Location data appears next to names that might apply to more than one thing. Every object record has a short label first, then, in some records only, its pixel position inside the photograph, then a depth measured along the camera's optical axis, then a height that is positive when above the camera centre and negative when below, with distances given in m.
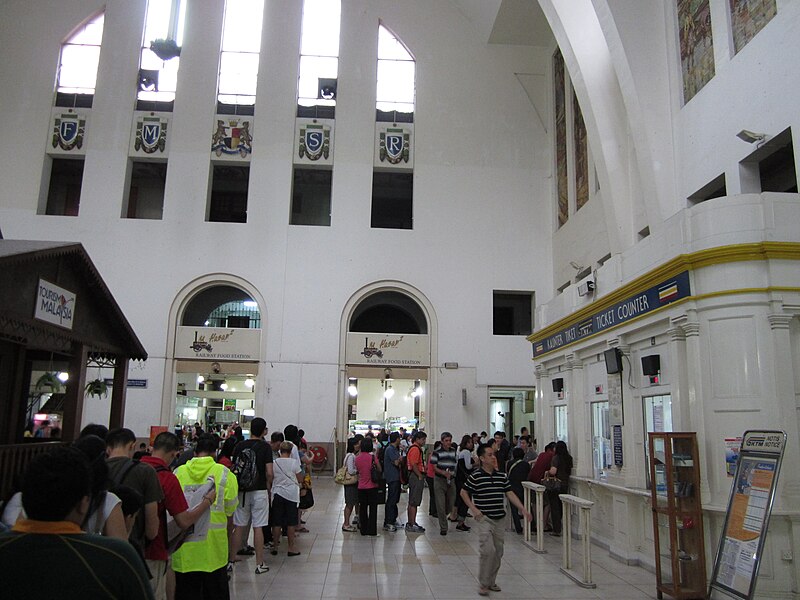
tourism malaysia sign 5.71 +0.93
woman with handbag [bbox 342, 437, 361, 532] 9.79 -1.03
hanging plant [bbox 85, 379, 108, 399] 8.41 +0.24
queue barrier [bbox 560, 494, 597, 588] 6.96 -1.32
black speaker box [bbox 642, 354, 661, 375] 7.84 +0.68
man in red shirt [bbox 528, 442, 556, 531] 10.43 -0.81
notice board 5.45 -0.81
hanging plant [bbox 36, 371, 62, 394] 7.21 +0.25
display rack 6.44 -0.93
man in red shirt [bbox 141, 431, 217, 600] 3.90 -0.67
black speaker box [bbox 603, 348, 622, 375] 8.77 +0.80
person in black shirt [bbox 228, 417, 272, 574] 7.17 -0.90
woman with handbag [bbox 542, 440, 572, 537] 10.25 -0.94
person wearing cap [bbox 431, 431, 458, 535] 10.52 -0.93
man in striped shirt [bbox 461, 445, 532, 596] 6.75 -1.01
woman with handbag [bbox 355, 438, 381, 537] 9.67 -1.10
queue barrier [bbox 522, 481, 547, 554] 8.83 -1.42
